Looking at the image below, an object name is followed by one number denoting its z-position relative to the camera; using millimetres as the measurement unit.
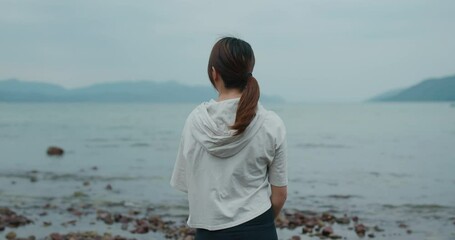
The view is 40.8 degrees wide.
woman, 3174
